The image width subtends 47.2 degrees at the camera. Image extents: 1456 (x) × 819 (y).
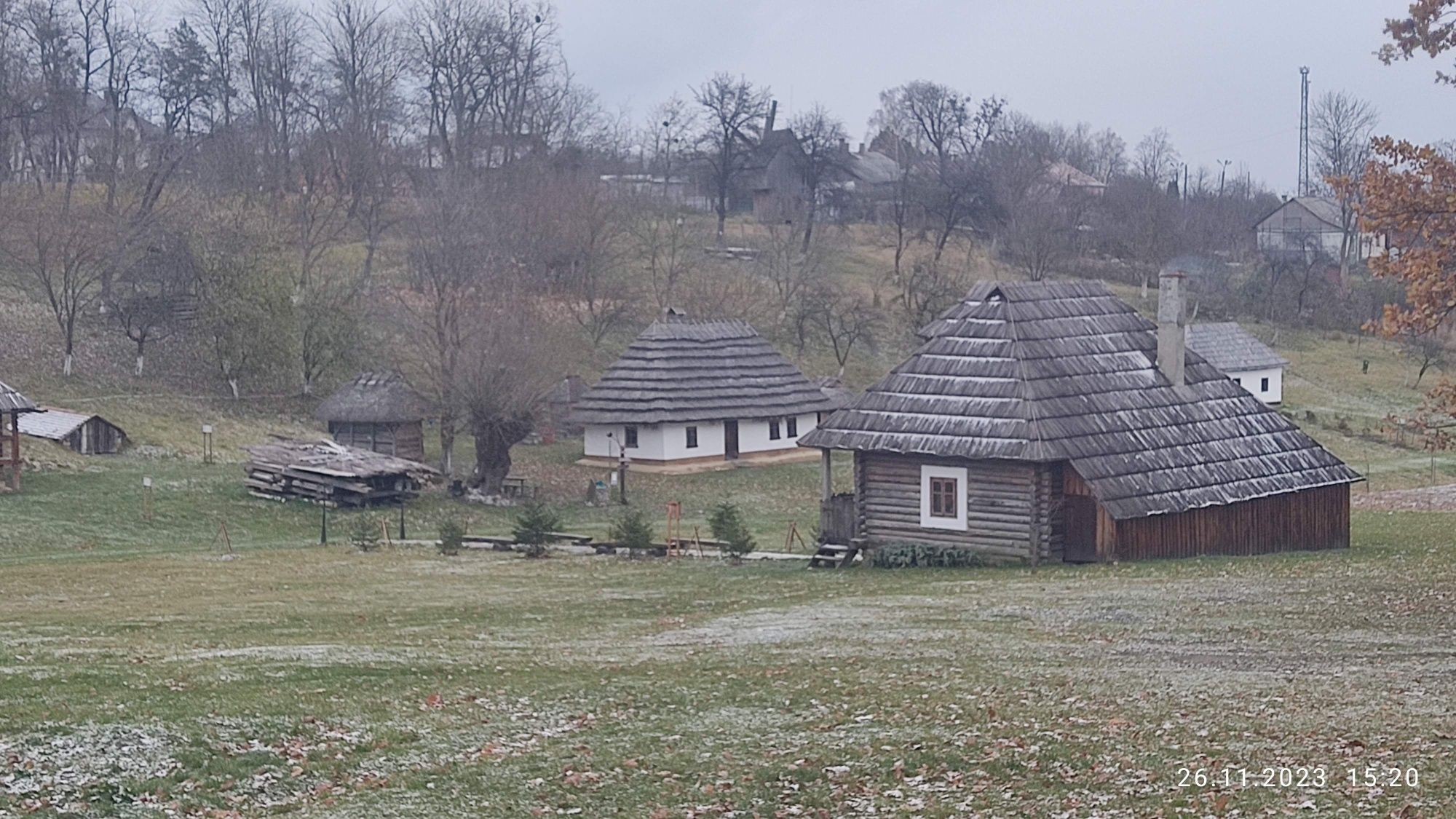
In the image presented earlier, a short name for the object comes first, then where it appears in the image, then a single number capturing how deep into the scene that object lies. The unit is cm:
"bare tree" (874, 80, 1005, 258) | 9225
